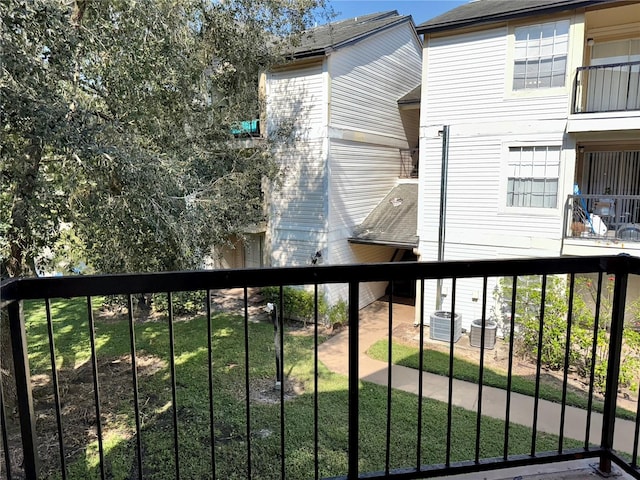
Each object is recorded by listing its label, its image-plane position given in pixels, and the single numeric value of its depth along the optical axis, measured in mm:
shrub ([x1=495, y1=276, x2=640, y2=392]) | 6254
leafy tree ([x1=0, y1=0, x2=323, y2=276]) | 3719
